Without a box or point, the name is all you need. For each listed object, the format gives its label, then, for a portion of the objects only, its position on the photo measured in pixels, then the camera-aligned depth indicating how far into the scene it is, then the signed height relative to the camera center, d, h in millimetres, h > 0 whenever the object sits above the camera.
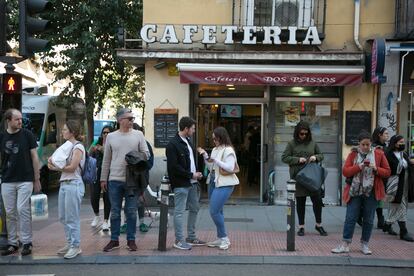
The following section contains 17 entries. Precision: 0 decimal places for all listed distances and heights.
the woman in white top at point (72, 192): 6715 -921
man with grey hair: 6895 -573
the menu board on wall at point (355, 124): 10742 +92
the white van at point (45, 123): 13805 -58
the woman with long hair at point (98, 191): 8320 -1113
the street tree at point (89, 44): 14117 +2208
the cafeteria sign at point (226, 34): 10391 +1843
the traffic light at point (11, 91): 7145 +403
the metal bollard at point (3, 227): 7046 -1462
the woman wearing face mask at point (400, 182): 7821 -802
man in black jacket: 6984 -652
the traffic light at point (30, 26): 7137 +1307
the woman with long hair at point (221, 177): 7012 -705
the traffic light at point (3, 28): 7012 +1250
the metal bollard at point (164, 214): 7094 -1235
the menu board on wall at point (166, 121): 10930 +59
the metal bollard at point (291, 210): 6988 -1121
